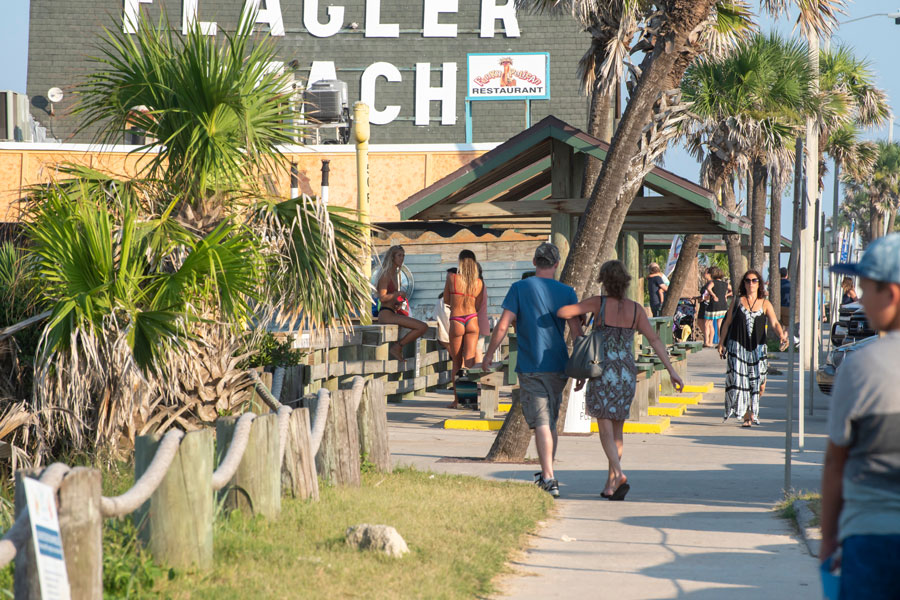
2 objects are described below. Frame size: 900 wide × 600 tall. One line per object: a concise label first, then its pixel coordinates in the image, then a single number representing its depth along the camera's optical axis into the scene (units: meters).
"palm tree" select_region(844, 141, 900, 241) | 152.12
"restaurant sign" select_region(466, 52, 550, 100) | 66.69
